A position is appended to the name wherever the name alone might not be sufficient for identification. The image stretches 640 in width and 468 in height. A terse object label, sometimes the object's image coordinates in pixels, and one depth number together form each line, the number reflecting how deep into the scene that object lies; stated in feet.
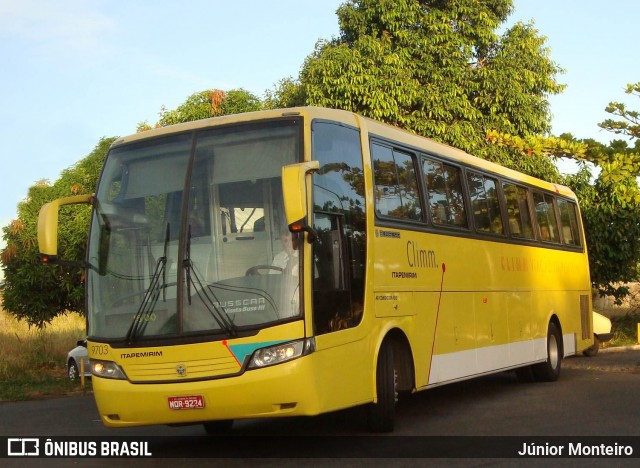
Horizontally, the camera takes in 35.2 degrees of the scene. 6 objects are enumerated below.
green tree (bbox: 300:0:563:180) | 88.63
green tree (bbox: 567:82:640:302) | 92.73
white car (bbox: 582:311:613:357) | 81.92
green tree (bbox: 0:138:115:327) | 93.04
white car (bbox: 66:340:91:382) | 76.64
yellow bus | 31.01
